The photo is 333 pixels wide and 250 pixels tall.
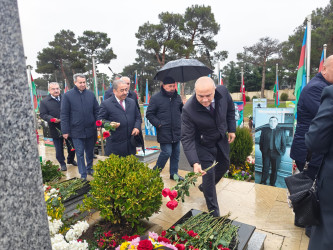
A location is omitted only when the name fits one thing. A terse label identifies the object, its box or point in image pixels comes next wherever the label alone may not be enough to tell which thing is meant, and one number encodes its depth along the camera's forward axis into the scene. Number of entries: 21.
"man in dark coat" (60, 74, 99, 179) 4.18
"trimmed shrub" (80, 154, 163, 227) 2.07
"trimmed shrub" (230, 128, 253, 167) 5.00
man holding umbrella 4.05
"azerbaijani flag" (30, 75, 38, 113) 7.12
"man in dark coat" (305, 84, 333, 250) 1.41
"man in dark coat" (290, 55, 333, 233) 2.29
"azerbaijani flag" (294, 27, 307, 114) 4.55
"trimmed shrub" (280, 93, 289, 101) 35.93
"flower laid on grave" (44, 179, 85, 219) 1.97
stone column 0.87
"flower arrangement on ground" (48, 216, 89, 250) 1.62
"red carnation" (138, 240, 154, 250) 1.43
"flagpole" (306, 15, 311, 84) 4.30
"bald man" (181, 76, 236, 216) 2.72
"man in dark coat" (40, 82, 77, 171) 5.17
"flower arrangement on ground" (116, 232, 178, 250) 1.44
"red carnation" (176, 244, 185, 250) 1.64
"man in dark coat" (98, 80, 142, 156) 3.78
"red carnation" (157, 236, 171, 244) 1.68
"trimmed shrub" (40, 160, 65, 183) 4.15
